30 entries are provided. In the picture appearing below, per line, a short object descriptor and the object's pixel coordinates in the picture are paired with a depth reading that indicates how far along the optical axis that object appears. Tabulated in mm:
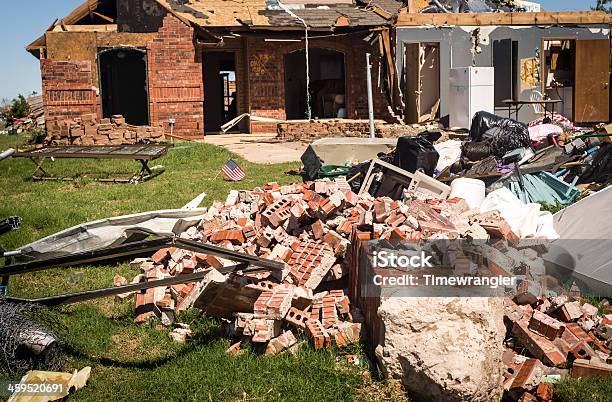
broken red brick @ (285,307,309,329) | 5065
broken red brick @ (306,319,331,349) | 4883
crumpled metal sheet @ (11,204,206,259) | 6838
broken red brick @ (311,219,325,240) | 5946
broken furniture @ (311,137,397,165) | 10938
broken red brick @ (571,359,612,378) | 4570
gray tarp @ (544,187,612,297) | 6132
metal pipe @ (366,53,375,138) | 14062
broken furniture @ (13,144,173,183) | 12328
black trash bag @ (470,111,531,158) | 10289
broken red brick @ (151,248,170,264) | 6473
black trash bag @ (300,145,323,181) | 10125
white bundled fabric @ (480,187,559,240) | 6637
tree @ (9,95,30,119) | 33625
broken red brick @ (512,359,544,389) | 4441
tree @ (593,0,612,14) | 37578
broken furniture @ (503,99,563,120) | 17612
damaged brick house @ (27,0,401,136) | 18609
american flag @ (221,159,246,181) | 11859
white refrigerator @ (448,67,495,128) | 17031
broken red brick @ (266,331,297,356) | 4871
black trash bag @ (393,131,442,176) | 9172
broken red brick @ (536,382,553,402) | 4387
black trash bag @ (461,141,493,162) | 10084
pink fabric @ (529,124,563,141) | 11415
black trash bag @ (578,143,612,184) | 8688
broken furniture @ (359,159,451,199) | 7527
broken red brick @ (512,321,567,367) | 4742
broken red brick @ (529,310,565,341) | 4980
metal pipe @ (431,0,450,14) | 21303
